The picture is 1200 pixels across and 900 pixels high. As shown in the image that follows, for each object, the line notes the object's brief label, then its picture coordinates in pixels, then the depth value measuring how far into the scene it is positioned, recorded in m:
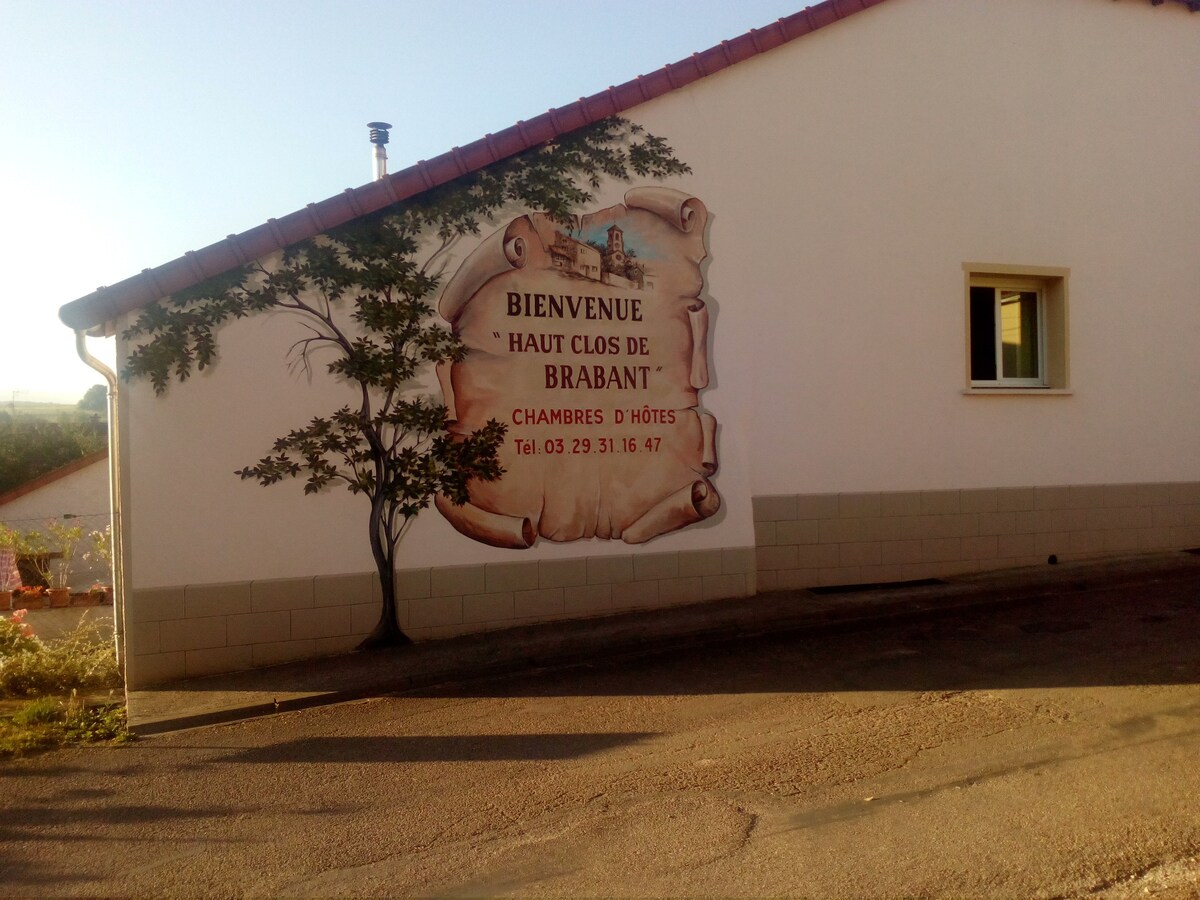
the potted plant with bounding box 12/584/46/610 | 10.66
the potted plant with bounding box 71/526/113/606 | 10.81
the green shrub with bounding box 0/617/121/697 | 7.53
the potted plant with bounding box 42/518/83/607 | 13.69
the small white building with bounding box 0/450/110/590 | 16.72
